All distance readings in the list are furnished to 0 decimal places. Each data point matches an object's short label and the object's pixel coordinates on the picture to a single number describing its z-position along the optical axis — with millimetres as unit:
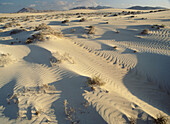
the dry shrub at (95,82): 3969
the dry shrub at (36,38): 8648
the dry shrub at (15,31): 11972
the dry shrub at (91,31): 10758
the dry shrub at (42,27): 11678
